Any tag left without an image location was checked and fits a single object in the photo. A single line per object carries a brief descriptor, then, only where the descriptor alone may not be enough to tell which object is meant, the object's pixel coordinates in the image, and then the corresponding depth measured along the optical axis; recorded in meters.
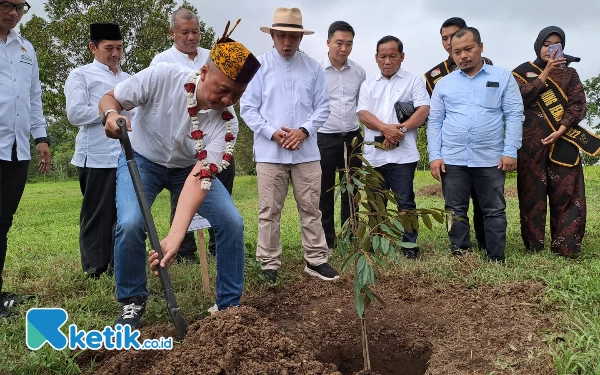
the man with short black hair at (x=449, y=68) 5.15
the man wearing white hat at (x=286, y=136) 4.29
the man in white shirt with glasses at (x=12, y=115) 3.57
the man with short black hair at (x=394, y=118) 4.93
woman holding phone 4.74
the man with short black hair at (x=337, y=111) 5.17
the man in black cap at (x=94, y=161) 4.44
